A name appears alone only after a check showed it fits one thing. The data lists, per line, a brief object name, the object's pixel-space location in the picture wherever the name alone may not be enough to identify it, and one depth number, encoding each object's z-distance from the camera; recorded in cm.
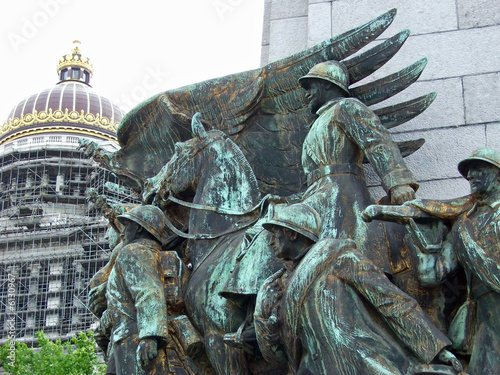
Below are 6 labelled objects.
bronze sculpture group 684
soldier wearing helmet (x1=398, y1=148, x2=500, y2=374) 685
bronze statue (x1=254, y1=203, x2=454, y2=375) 662
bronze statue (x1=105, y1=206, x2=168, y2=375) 800
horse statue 796
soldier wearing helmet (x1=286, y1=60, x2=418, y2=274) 769
